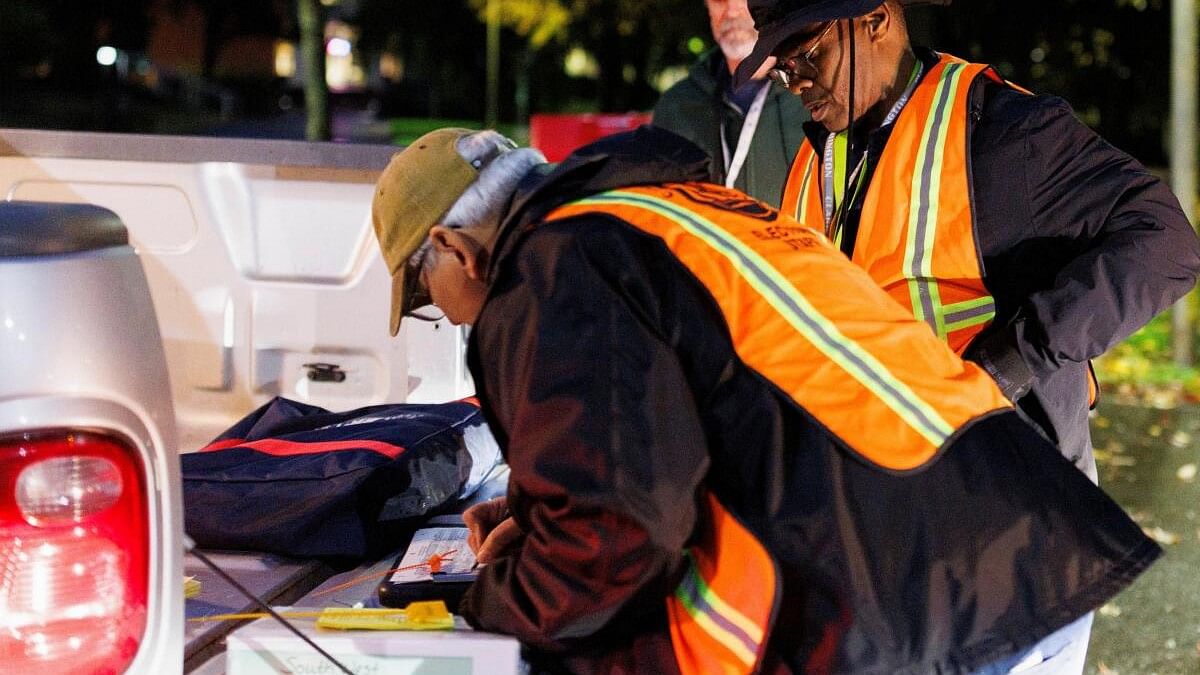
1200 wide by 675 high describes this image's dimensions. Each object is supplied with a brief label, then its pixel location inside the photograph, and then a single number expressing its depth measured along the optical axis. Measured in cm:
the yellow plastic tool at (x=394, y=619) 212
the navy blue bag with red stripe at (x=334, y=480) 287
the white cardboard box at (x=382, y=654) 204
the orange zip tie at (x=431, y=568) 268
